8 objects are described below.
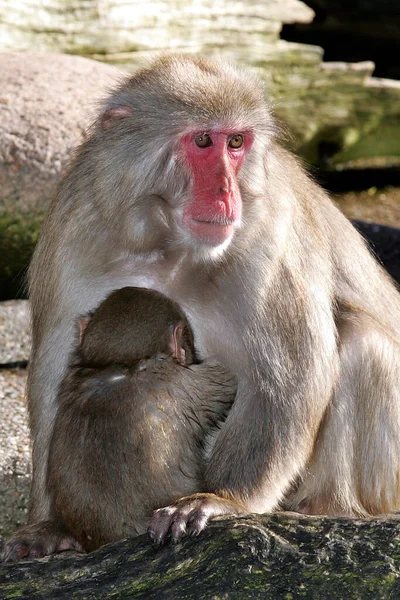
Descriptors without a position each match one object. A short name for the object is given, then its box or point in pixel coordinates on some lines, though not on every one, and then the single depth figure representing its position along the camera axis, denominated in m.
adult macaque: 7.77
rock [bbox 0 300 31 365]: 12.64
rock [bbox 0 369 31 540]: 10.53
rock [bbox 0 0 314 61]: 15.42
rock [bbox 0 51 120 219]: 13.02
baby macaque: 7.01
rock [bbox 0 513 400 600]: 6.22
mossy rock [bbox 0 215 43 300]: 13.44
